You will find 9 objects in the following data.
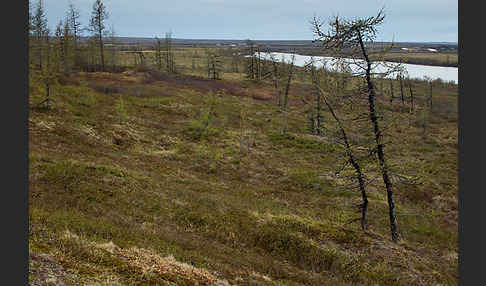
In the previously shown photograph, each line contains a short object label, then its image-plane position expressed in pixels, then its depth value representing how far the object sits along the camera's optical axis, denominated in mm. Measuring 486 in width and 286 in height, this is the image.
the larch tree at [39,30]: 46928
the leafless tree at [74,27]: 55291
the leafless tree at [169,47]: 80969
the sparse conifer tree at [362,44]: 13016
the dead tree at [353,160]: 14559
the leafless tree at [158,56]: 83812
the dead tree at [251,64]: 72262
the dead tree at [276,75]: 59191
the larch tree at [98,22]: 52719
